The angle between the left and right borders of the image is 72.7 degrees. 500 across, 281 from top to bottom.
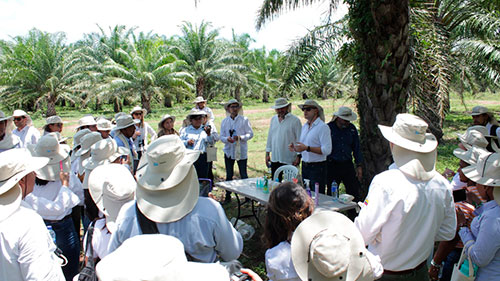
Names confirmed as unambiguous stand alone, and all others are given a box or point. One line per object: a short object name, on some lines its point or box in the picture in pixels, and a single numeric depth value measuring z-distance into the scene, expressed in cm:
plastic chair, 532
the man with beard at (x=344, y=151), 567
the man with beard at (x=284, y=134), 607
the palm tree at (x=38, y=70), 2389
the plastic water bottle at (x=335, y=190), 460
